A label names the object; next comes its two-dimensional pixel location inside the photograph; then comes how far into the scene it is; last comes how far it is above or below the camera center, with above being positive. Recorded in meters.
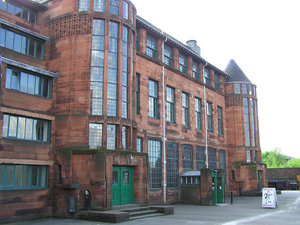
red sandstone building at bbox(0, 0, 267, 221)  18.80 +3.61
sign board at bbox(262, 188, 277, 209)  24.66 -2.09
